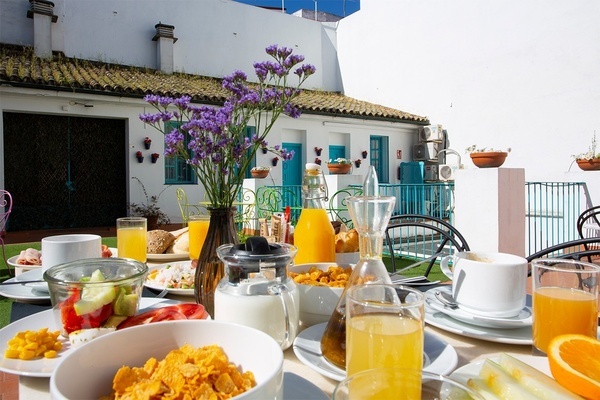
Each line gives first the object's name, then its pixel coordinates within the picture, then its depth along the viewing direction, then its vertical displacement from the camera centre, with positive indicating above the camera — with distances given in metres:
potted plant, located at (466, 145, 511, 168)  5.56 +0.40
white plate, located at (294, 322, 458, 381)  0.71 -0.30
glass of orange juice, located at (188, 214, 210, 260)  1.50 -0.15
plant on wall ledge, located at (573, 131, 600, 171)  7.21 +0.44
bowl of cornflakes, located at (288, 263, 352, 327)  0.93 -0.23
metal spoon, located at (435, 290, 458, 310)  1.00 -0.27
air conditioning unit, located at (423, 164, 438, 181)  12.12 +0.49
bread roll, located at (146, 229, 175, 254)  1.95 -0.24
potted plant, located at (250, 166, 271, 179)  8.47 +0.37
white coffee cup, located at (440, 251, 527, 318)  0.92 -0.22
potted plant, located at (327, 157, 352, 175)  7.63 +0.41
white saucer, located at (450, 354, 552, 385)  0.66 -0.30
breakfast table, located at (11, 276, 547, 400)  0.69 -0.33
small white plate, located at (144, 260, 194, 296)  1.25 -0.30
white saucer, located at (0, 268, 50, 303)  1.18 -0.29
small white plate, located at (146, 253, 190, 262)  1.84 -0.29
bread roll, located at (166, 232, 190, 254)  1.93 -0.25
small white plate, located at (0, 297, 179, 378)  0.71 -0.30
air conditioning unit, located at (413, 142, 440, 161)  11.99 +1.11
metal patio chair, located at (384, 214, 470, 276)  2.07 -0.90
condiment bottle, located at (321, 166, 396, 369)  0.74 -0.12
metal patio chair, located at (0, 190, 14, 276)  4.38 -0.31
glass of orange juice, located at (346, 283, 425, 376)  0.60 -0.21
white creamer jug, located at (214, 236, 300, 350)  0.79 -0.20
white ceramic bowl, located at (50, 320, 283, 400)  0.50 -0.23
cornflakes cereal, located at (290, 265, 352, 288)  0.99 -0.22
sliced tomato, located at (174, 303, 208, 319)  0.89 -0.26
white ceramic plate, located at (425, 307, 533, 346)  0.88 -0.31
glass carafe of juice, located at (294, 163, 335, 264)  1.26 -0.10
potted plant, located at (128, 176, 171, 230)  9.00 -0.43
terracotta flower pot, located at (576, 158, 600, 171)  7.21 +0.40
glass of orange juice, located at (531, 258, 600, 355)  0.80 -0.23
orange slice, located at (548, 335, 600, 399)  0.59 -0.27
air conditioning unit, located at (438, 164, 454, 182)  10.88 +0.44
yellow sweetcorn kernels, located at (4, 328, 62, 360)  0.76 -0.28
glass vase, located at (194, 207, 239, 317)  1.06 -0.17
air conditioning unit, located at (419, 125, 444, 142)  11.66 +1.58
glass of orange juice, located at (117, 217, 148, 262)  1.61 -0.17
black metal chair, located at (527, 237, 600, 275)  1.68 -0.25
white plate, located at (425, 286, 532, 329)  0.91 -0.29
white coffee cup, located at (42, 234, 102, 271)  1.23 -0.17
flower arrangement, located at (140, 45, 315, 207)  1.00 +0.16
